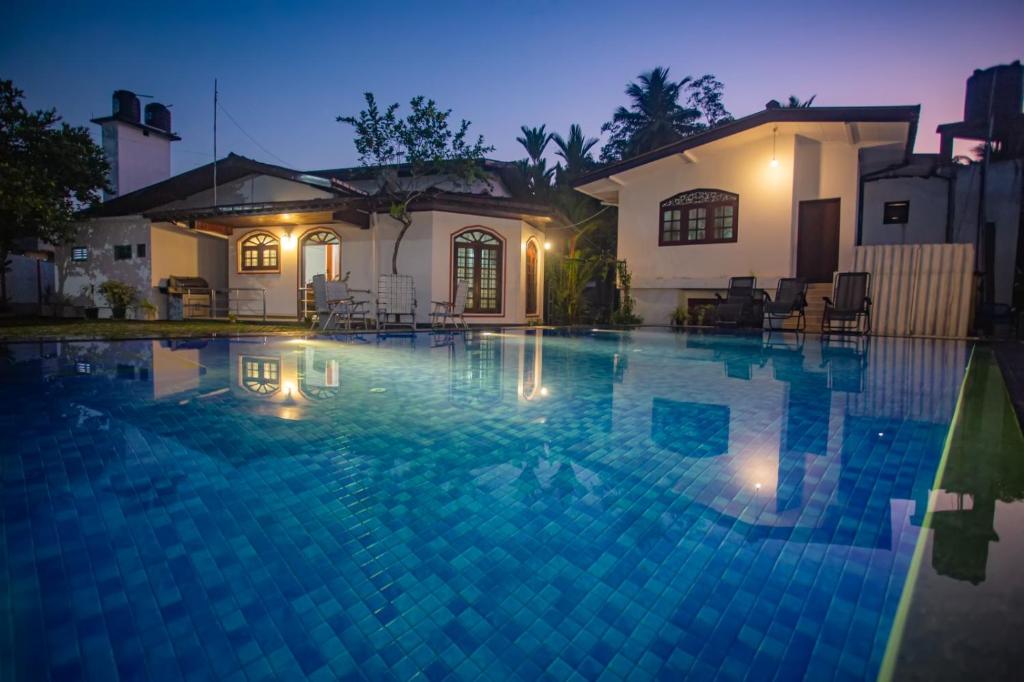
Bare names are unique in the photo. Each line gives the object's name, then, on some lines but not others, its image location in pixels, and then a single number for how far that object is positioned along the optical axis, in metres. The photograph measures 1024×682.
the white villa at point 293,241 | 13.72
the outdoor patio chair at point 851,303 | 10.55
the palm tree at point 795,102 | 27.34
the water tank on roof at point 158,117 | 19.55
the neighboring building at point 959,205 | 14.66
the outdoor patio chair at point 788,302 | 11.13
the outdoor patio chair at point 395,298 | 13.31
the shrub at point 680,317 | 14.16
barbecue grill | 14.88
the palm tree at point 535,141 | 23.88
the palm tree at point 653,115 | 25.23
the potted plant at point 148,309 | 14.58
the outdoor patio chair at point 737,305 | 12.08
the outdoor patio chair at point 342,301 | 10.89
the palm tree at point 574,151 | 23.30
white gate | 10.26
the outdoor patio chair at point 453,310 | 12.22
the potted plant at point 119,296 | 14.67
